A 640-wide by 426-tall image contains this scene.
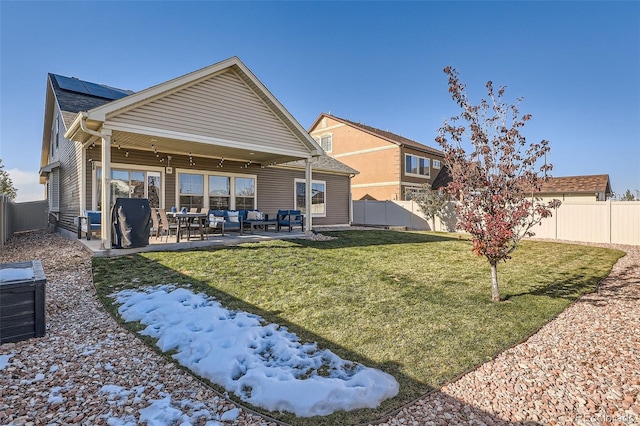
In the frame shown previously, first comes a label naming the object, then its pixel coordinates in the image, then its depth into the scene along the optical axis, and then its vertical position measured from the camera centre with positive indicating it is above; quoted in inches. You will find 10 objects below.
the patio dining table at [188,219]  353.4 -12.3
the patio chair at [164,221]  348.8 -13.8
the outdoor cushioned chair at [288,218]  474.3 -15.0
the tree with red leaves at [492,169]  167.8 +21.7
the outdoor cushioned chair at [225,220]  410.9 -15.3
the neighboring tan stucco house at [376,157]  892.0 +156.1
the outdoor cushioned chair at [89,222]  350.0 -14.8
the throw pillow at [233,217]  431.8 -11.6
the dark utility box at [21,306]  128.4 -41.2
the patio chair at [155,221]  373.1 -14.9
